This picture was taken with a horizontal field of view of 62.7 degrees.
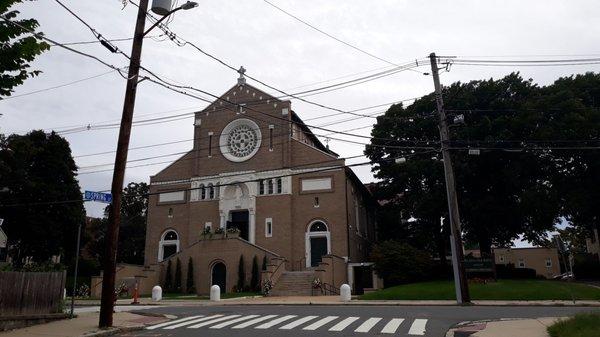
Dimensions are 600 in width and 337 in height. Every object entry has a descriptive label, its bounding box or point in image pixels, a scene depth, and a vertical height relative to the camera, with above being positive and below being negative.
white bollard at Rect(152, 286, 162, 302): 32.56 -0.55
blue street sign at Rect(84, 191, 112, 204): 15.73 +2.83
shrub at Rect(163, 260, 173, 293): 40.69 +0.30
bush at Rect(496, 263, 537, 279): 41.75 +0.44
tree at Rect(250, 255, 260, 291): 38.84 +0.42
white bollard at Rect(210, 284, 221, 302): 30.92 -0.60
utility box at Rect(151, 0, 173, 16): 14.58 +8.06
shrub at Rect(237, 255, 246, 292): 39.03 +0.52
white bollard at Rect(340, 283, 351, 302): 27.91 -0.69
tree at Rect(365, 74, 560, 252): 38.50 +8.65
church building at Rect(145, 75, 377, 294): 40.56 +7.09
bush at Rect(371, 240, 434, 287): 36.12 +1.16
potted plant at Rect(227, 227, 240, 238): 40.64 +4.11
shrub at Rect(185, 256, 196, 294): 40.10 +0.38
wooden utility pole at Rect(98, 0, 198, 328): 14.25 +3.56
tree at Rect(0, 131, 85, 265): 42.91 +8.00
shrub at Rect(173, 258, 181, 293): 40.62 +0.41
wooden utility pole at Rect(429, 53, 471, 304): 23.79 +2.78
